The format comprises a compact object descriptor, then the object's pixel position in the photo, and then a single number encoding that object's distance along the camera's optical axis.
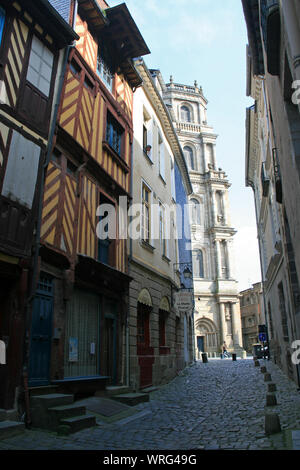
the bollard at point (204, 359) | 23.50
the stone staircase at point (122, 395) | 7.40
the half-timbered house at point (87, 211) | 6.61
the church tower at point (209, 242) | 37.25
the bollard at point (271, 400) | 6.69
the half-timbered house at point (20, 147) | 5.48
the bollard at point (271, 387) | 7.68
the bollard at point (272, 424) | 4.62
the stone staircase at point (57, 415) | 5.08
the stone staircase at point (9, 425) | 4.66
